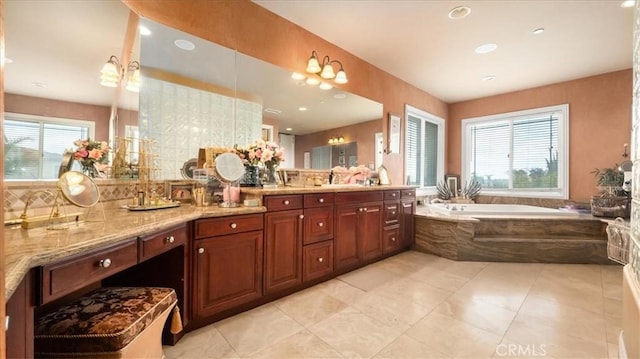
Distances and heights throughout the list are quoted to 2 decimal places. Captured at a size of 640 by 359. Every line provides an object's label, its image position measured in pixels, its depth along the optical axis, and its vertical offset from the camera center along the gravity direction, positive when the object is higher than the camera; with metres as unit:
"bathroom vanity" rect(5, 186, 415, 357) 0.80 -0.37
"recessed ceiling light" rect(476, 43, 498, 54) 3.02 +1.60
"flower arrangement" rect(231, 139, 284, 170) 2.13 +0.23
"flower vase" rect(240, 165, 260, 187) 2.20 +0.03
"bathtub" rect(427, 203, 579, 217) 3.42 -0.41
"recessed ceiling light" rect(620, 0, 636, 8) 2.24 +1.58
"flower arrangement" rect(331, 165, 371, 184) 3.26 +0.10
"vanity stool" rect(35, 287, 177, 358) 0.96 -0.58
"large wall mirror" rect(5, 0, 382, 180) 1.29 +0.66
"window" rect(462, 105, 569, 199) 4.14 +0.52
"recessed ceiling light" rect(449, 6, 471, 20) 2.39 +1.60
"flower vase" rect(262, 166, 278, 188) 2.38 +0.03
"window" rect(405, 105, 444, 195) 4.37 +0.59
